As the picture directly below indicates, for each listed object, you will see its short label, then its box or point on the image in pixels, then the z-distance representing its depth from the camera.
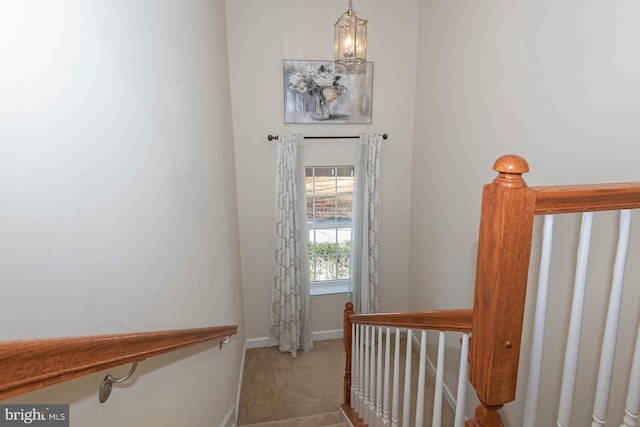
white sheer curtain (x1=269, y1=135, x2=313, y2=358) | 3.84
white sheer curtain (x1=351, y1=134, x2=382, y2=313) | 3.98
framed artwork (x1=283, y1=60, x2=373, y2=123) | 3.74
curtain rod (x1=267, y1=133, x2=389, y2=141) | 3.80
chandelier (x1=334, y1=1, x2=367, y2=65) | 2.31
